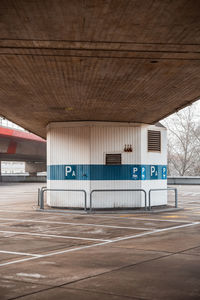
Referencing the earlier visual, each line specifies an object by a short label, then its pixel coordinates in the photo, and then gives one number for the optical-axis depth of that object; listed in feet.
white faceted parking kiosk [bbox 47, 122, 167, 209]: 60.54
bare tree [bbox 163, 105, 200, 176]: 183.62
